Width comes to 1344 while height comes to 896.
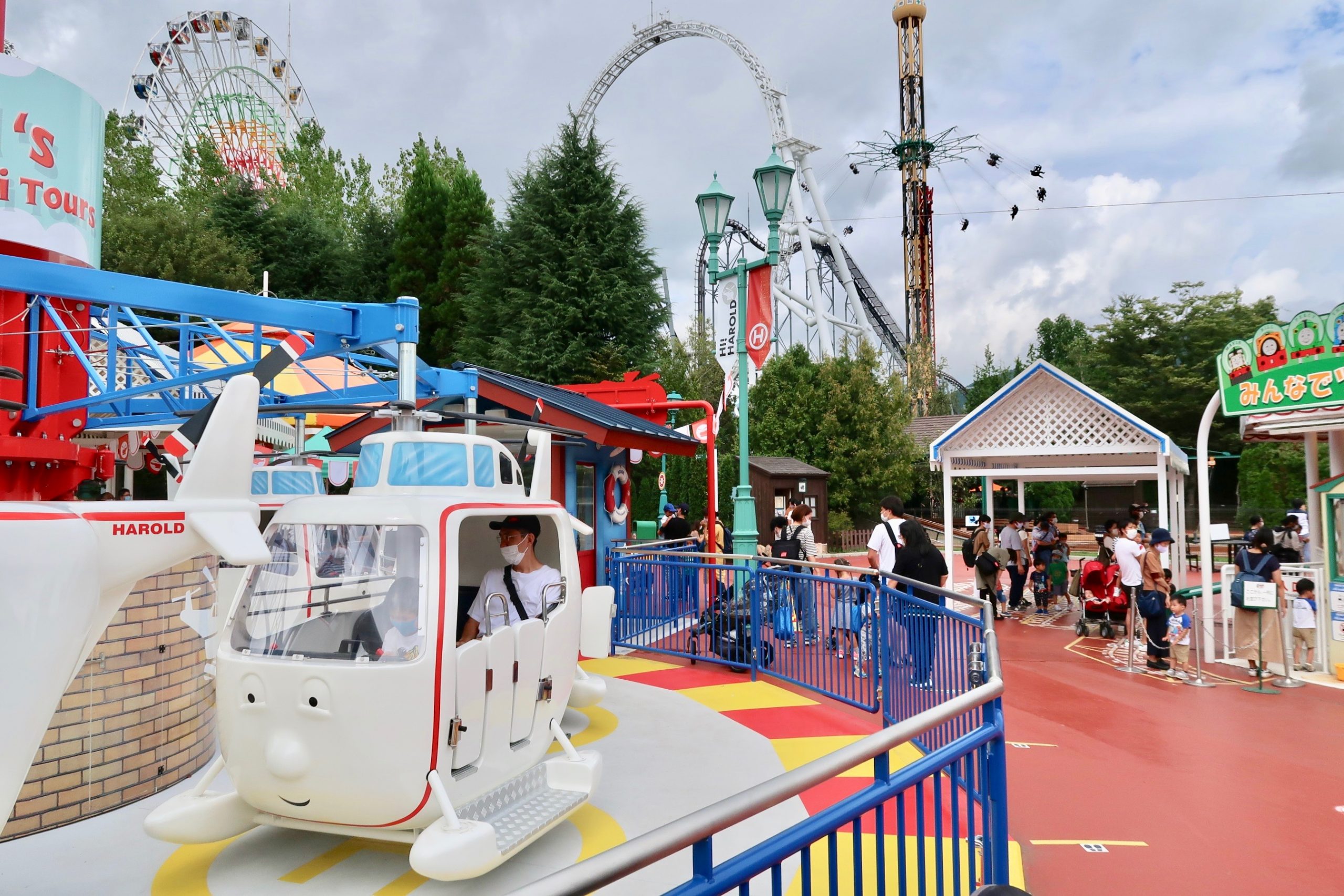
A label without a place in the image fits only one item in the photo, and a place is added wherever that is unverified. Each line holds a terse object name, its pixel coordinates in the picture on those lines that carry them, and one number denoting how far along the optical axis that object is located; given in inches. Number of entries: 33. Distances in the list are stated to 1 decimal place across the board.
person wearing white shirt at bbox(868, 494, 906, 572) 333.4
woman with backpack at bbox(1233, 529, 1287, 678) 382.9
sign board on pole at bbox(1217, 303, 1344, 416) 382.0
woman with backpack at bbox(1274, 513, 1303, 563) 475.5
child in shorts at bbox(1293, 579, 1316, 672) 386.0
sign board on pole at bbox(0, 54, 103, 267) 217.0
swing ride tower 1927.9
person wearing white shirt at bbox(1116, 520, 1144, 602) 408.5
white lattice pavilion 513.0
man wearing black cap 218.1
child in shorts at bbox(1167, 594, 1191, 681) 396.2
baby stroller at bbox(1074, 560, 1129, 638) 481.1
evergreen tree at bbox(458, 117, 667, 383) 1068.5
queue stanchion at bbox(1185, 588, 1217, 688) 369.4
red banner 406.9
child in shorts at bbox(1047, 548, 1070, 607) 590.2
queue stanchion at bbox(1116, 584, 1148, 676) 400.8
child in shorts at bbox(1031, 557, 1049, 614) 589.3
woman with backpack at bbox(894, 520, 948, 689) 332.2
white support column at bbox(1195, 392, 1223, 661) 434.3
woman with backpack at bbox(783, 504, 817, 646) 331.3
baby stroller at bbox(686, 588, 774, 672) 364.5
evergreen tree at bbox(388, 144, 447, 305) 1353.3
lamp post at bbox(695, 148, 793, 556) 399.9
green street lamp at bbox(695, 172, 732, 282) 417.1
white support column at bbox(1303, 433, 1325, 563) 472.1
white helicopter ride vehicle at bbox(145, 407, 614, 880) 155.8
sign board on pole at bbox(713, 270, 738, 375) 435.5
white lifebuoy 515.2
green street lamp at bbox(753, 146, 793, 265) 397.4
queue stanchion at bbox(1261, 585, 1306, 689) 369.1
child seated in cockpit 161.0
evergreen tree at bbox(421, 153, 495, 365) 1296.8
